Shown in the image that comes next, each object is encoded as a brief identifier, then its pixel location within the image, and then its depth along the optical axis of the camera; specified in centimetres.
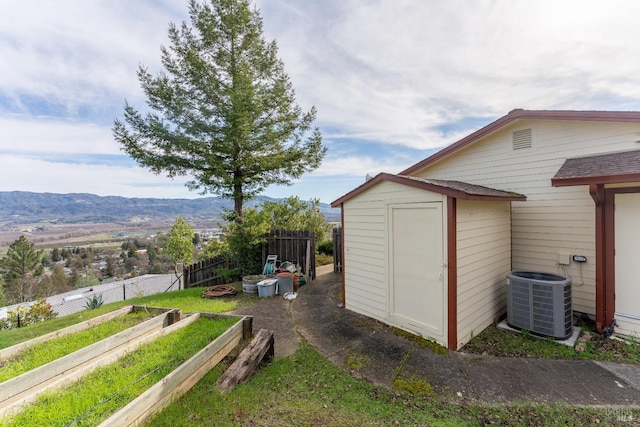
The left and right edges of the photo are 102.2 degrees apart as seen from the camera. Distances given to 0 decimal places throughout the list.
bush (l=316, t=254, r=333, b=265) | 1199
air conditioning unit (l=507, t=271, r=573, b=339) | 411
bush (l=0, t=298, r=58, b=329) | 729
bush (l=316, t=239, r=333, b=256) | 1302
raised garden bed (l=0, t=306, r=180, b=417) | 241
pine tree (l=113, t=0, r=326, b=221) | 877
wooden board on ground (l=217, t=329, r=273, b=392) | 294
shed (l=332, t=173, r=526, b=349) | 408
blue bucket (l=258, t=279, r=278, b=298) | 707
